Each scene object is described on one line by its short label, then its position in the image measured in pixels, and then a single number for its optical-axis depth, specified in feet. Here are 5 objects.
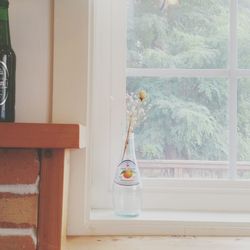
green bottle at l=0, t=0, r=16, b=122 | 2.92
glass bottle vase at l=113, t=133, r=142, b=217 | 3.49
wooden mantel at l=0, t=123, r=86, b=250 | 2.74
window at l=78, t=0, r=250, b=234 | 3.78
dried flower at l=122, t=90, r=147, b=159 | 3.77
